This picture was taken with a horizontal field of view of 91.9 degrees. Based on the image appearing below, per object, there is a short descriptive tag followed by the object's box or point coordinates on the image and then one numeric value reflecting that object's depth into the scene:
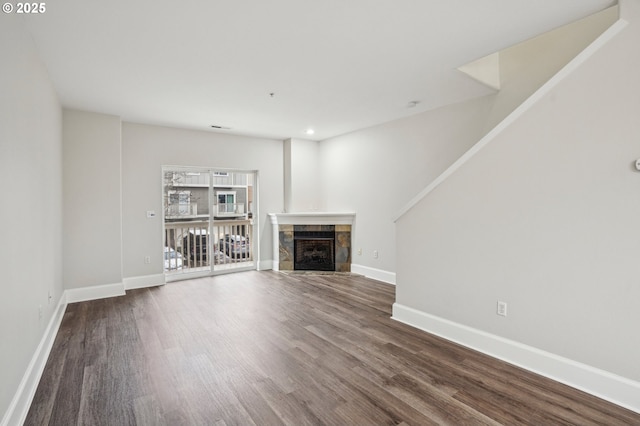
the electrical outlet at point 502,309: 2.68
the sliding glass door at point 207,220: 5.69
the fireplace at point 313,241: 6.07
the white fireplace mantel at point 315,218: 6.03
